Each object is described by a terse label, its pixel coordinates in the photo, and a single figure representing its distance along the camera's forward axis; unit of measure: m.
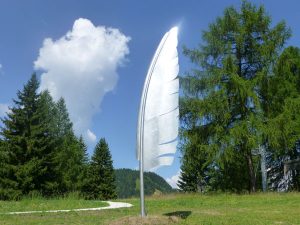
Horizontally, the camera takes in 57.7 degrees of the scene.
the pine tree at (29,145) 23.68
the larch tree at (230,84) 14.65
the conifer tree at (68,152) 30.57
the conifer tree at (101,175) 37.35
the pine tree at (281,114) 14.37
